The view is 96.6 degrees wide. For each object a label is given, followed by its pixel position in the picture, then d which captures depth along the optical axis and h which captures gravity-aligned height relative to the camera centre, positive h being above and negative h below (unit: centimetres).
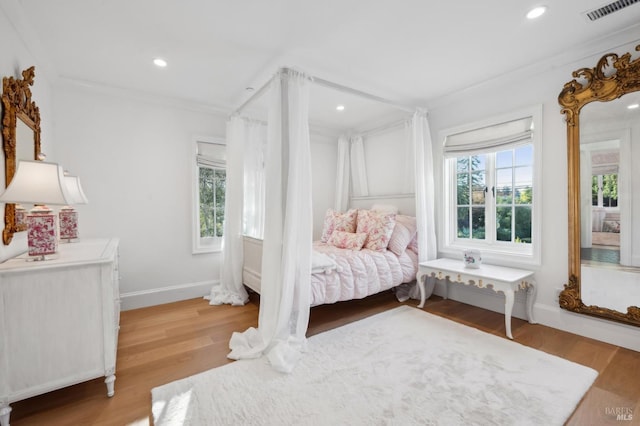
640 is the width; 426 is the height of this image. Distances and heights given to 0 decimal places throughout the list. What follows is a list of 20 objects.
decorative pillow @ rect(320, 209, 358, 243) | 398 -16
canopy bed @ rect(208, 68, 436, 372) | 236 -26
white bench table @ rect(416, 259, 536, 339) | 256 -67
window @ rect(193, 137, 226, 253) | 373 +26
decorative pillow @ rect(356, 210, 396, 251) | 344 -23
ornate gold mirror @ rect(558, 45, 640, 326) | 229 +16
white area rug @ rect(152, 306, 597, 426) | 158 -114
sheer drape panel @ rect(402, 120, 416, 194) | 387 +67
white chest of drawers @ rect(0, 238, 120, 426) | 151 -63
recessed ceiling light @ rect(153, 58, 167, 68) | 261 +140
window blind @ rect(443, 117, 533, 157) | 294 +80
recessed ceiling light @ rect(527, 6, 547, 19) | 198 +140
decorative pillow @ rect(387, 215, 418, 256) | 349 -31
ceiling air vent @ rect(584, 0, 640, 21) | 196 +141
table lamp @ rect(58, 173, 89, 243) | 247 -3
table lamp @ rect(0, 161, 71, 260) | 156 +10
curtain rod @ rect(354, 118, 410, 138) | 402 +125
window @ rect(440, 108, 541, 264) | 294 +23
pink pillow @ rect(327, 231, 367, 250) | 351 -37
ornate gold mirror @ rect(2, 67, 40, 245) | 186 +62
